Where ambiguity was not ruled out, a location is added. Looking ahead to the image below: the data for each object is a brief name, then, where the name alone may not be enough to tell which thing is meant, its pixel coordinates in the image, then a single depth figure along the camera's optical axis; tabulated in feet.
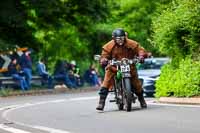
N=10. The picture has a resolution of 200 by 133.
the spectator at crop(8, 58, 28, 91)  94.58
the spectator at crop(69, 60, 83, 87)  104.67
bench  94.72
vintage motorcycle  45.27
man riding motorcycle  46.47
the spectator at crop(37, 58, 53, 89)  100.32
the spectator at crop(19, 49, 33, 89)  95.86
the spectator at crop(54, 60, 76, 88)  102.94
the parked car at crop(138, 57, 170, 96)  74.79
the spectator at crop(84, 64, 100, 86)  110.72
